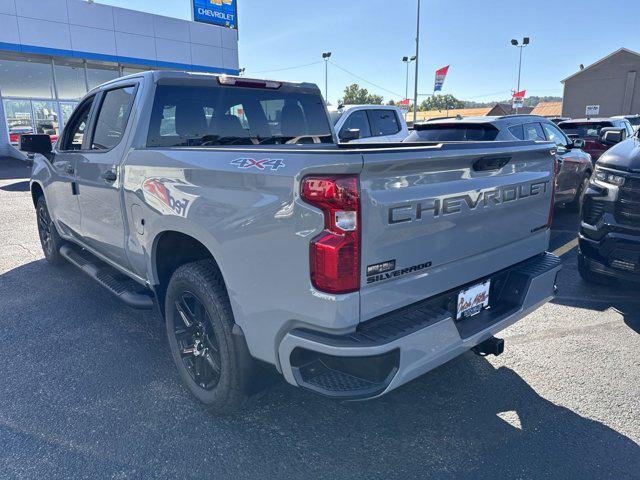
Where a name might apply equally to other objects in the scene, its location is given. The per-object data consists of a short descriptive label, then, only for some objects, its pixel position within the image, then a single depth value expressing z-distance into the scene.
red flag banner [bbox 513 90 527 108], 41.44
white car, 10.02
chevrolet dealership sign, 23.98
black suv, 4.03
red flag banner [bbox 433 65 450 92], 29.83
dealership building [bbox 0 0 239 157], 18.81
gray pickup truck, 1.98
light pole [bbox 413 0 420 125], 27.71
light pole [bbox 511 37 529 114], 47.66
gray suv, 6.77
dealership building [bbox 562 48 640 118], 48.94
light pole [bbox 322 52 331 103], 53.00
